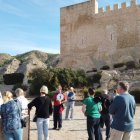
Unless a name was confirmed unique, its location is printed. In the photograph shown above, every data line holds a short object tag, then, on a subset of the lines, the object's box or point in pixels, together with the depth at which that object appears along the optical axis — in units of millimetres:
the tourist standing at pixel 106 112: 4628
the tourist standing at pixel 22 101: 3850
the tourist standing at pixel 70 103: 7342
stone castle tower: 18031
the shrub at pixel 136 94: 11944
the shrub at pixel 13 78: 19234
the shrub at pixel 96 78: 16003
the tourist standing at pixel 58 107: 5861
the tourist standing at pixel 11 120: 3371
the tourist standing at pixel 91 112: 4118
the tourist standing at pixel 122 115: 3189
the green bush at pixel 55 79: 15142
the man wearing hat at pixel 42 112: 4221
